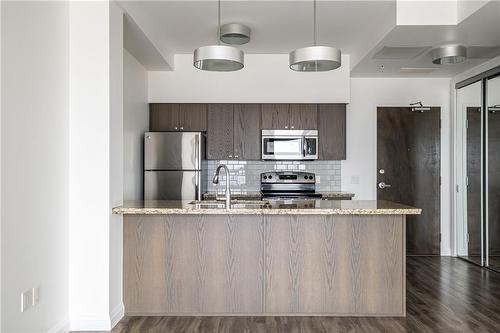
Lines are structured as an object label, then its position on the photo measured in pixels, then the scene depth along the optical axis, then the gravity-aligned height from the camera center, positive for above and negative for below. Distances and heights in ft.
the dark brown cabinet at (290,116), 18.69 +2.24
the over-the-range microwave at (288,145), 18.57 +0.98
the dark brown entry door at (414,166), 20.03 +0.07
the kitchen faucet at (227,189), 11.57 -0.57
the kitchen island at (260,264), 11.51 -2.57
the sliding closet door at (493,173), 17.01 -0.23
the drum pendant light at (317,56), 9.91 +2.59
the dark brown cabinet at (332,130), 18.75 +1.63
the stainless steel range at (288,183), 18.93 -0.66
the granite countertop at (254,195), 18.00 -1.15
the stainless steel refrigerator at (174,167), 17.21 +0.05
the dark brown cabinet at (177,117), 18.65 +2.21
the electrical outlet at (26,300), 8.51 -2.61
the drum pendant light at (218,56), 9.88 +2.60
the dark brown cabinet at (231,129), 18.67 +1.68
